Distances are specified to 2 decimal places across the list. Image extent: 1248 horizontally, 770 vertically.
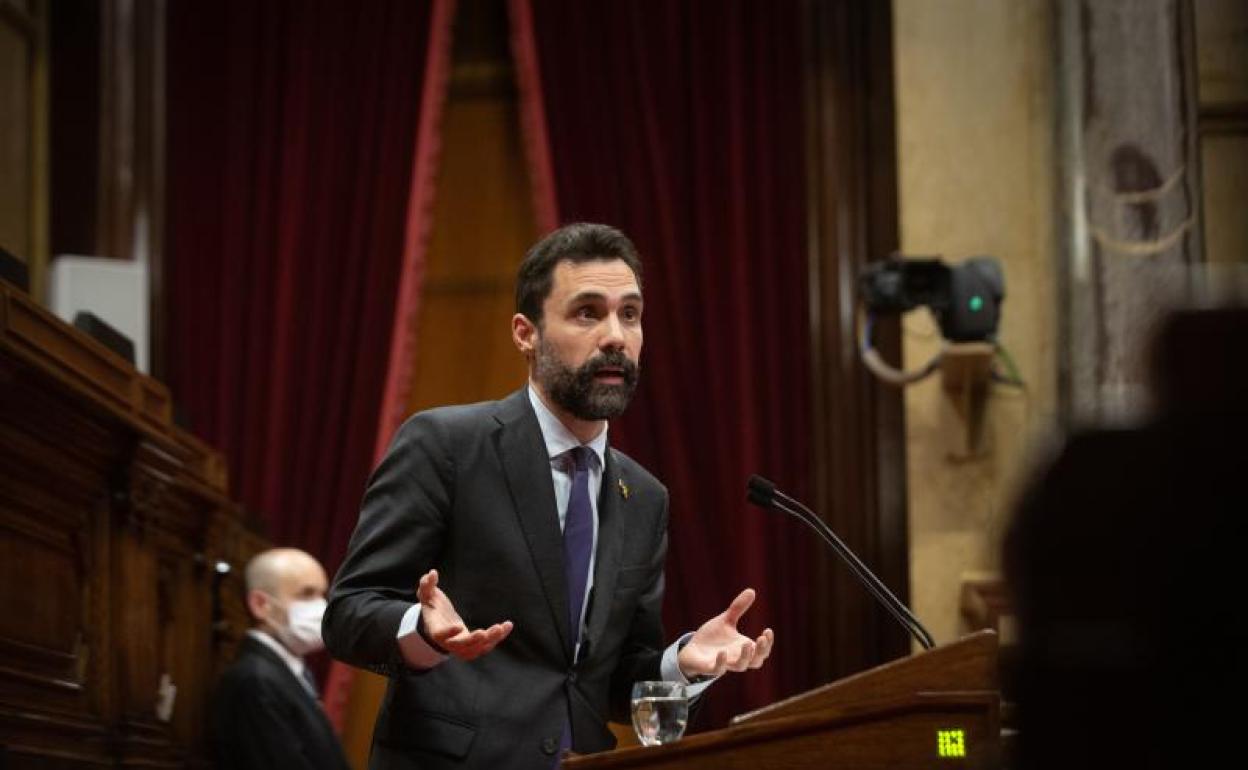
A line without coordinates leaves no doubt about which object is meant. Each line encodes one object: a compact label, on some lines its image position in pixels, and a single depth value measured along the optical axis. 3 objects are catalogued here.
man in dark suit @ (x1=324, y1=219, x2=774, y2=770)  5.54
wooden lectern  4.63
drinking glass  5.10
